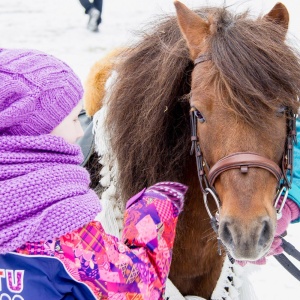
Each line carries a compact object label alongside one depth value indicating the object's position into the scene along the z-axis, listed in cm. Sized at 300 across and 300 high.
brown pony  134
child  121
